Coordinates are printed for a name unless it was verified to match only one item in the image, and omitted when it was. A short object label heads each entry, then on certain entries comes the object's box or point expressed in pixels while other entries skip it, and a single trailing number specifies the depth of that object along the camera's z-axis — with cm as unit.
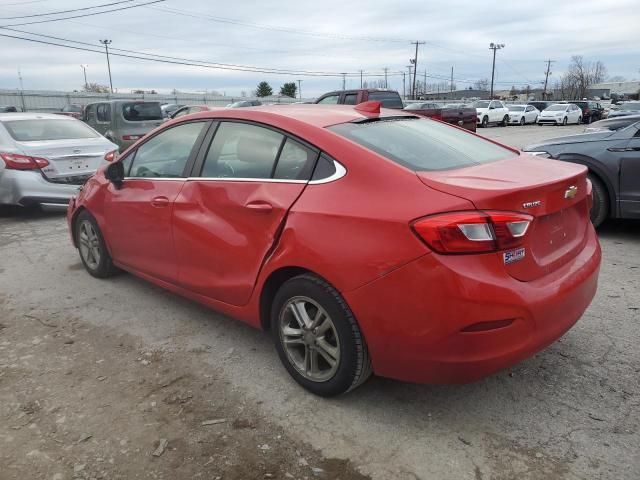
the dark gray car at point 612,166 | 578
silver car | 752
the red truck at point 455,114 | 2181
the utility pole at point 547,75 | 11322
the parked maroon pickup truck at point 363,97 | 1588
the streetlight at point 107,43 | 6358
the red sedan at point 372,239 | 239
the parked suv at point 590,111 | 3900
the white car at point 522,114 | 3612
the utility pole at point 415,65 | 7725
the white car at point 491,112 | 3312
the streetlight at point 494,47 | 8300
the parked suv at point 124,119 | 1366
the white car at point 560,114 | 3562
